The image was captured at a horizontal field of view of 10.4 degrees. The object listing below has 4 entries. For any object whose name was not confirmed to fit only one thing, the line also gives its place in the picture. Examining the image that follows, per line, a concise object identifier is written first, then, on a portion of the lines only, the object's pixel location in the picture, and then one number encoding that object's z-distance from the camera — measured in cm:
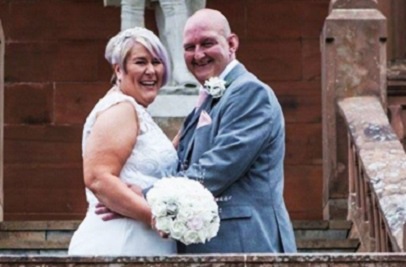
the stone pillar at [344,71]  1482
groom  928
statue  1496
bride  927
